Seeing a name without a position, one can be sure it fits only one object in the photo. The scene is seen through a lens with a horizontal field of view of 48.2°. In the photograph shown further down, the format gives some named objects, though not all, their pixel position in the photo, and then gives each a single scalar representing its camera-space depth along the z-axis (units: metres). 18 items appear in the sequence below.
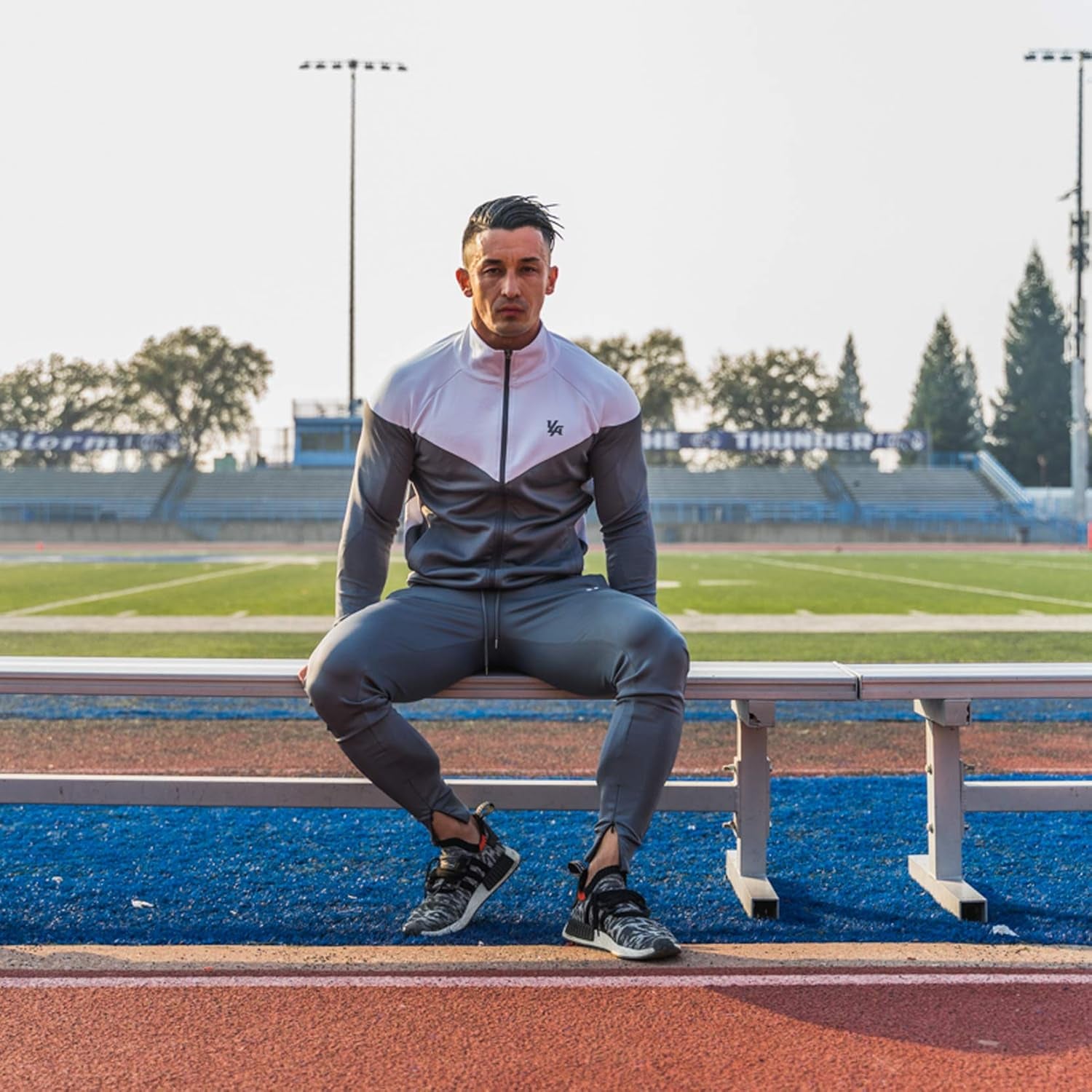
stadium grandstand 42.94
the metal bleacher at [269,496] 47.97
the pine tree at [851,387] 109.81
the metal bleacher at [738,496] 46.91
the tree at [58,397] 67.06
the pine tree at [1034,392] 80.75
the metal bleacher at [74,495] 46.59
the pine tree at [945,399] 84.69
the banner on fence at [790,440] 55.56
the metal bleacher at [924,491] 50.75
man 3.12
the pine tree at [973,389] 99.00
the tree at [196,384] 65.81
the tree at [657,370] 67.38
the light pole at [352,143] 41.50
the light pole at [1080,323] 39.09
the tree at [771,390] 70.81
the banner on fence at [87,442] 56.09
